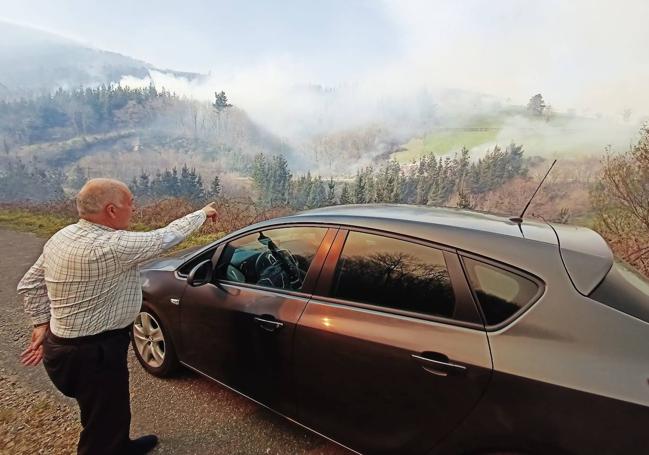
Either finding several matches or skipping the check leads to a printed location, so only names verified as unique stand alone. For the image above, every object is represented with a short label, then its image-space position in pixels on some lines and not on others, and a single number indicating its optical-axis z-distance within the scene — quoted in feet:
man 5.99
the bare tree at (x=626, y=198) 19.40
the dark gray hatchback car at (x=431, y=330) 4.57
